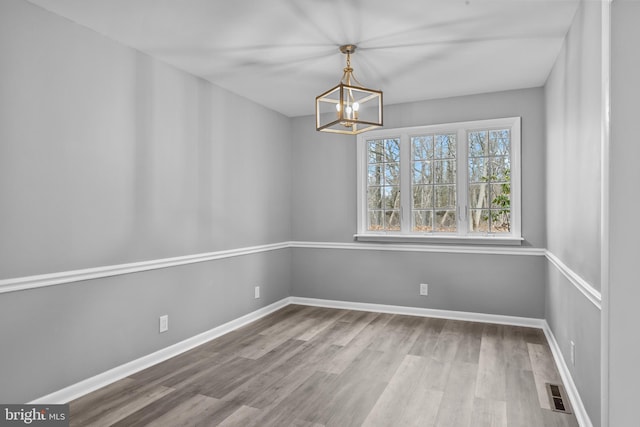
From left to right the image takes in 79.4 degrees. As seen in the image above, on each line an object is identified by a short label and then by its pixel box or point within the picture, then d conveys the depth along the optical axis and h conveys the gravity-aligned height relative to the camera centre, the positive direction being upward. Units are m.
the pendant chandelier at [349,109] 2.66 +1.18
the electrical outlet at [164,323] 3.23 -0.96
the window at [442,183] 4.23 +0.31
